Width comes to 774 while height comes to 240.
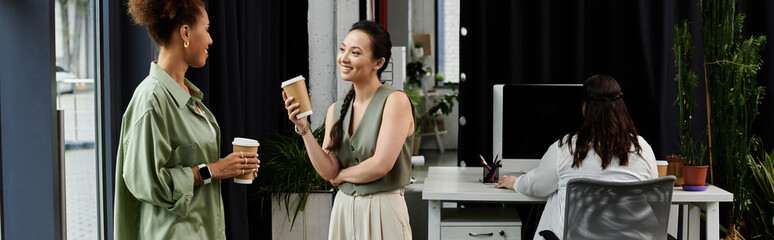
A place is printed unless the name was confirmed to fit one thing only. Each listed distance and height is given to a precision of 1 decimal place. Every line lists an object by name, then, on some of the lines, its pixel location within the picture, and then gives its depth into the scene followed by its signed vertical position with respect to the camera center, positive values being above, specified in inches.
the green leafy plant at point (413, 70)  314.0 +13.7
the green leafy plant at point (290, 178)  135.6 -16.0
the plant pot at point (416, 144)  300.4 -20.5
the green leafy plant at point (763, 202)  137.4 -21.4
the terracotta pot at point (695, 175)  117.6 -13.4
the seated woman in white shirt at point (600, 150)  100.0 -7.7
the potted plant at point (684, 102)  122.6 -0.6
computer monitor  129.6 -3.6
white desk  114.8 -16.9
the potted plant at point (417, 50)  339.6 +25.1
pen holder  126.6 -14.5
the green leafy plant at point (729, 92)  127.5 +1.3
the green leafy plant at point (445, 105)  309.1 -2.6
